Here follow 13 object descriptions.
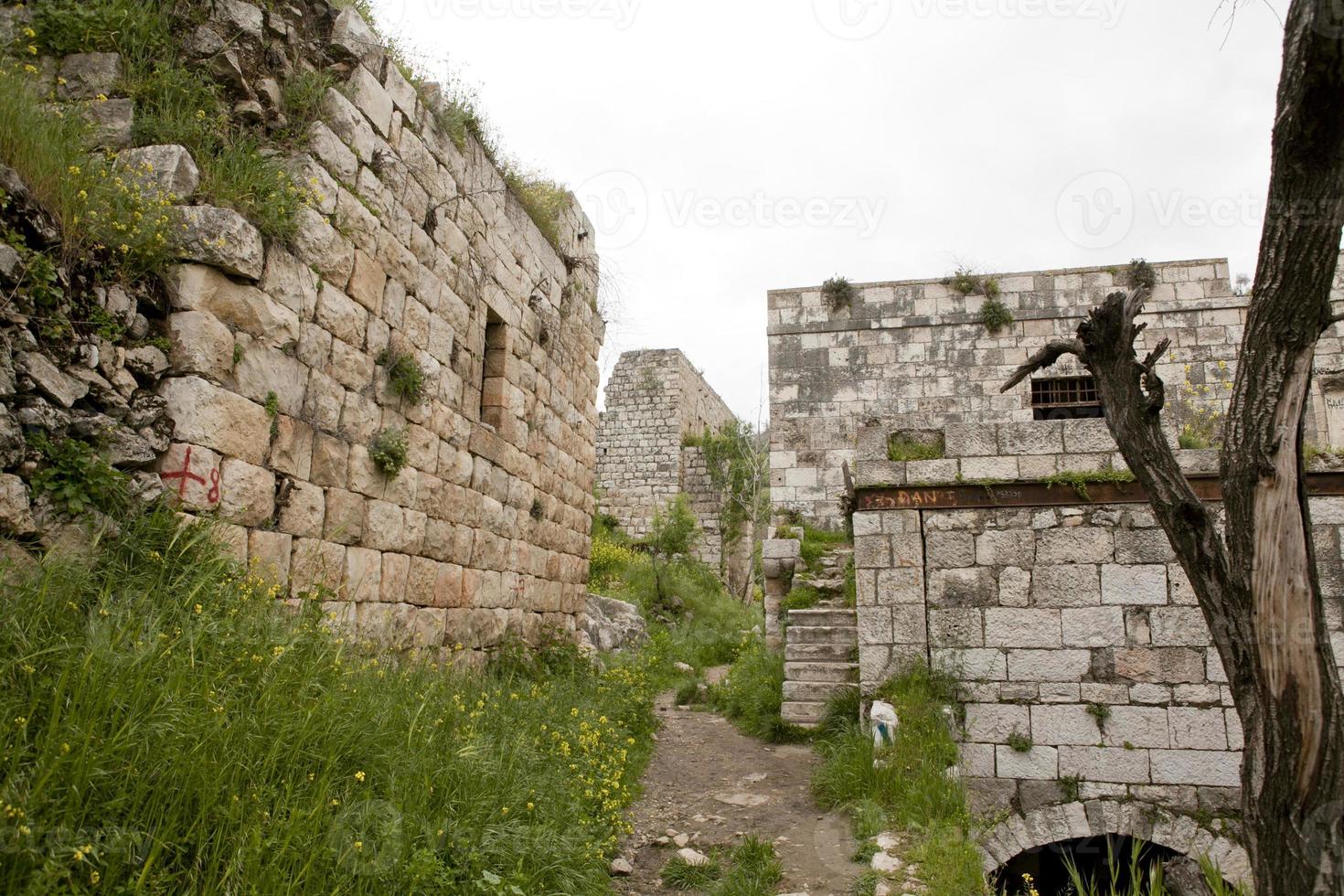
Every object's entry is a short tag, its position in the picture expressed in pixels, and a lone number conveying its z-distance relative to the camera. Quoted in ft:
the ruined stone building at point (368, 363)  13.78
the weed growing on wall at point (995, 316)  39.09
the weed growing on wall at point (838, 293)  40.16
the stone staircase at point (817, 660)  26.91
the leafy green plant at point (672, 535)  57.41
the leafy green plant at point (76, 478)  11.03
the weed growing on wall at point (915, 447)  23.00
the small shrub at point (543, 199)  26.73
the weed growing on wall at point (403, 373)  18.65
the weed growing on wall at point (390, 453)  17.88
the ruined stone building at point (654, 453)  64.13
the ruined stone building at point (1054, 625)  20.11
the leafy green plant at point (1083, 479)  21.42
